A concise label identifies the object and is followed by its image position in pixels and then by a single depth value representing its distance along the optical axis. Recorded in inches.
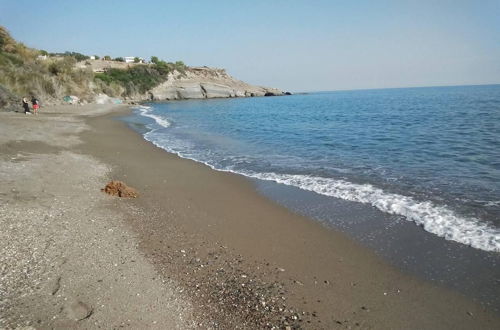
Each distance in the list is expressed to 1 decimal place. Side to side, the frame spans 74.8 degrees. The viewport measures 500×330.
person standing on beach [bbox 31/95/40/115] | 1048.9
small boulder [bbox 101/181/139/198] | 351.9
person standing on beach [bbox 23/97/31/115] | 1045.2
